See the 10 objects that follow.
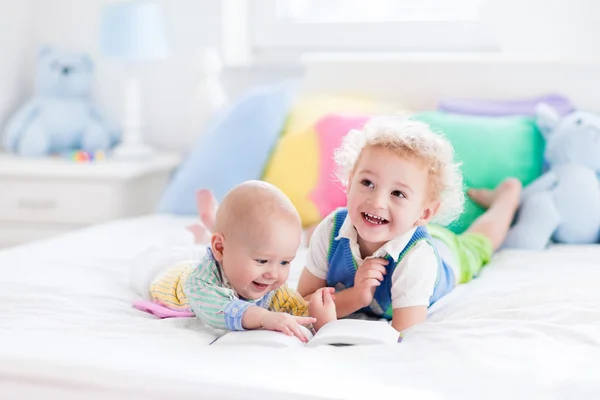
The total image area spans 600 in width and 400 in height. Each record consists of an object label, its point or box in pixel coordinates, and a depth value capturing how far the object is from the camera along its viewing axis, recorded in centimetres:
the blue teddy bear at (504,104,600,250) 208
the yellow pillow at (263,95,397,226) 229
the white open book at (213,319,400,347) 120
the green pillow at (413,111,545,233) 221
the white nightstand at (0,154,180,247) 286
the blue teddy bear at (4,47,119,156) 323
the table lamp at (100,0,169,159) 295
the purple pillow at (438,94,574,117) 244
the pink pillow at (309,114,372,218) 224
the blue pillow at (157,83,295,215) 245
